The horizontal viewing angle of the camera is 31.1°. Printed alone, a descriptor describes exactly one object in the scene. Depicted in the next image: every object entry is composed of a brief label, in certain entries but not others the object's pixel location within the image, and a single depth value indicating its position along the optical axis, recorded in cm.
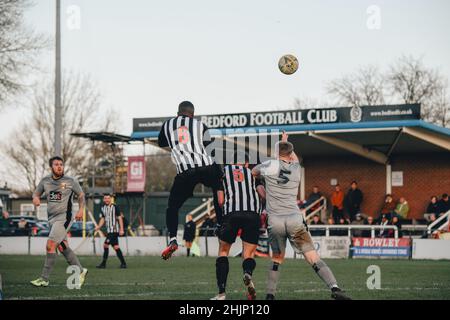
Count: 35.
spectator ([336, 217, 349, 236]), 2981
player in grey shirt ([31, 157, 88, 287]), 1422
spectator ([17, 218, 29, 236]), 4009
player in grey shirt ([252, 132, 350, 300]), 1109
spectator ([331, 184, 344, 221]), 3231
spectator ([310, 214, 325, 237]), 2994
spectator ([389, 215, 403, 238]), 2784
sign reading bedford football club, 3191
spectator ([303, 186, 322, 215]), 3528
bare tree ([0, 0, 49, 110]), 3288
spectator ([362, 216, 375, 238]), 2875
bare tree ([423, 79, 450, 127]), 5484
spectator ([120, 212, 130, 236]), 3208
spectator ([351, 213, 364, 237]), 2908
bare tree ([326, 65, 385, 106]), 5781
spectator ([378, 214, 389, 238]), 2803
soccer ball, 1642
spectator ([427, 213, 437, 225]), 2930
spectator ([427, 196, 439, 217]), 3027
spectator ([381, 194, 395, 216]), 3083
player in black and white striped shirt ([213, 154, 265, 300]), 1172
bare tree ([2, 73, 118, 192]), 5681
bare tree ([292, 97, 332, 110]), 6265
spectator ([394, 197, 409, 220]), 3141
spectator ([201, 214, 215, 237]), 3147
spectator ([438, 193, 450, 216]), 3003
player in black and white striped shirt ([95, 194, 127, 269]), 2214
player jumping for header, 1137
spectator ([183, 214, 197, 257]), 3024
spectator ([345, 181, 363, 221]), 3262
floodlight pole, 2669
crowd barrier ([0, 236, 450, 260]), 2650
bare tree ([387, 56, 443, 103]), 5469
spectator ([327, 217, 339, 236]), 3003
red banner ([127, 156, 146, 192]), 3644
